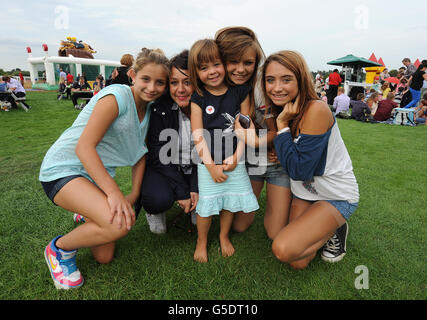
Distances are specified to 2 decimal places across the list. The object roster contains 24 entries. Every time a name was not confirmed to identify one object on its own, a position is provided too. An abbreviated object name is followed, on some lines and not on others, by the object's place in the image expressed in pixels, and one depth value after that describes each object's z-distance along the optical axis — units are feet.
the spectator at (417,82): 29.60
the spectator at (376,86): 49.67
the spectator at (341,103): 32.65
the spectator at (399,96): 35.81
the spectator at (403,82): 35.43
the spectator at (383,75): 53.36
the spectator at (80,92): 36.77
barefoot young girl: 6.49
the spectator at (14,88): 33.27
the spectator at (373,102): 33.75
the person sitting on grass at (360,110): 30.71
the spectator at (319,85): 48.64
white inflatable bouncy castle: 63.84
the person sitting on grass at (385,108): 29.99
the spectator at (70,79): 58.08
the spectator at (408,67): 35.91
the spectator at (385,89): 41.57
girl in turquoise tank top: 5.39
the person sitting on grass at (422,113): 29.68
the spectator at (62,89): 47.62
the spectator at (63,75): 55.79
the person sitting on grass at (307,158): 5.72
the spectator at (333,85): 39.01
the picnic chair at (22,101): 32.58
